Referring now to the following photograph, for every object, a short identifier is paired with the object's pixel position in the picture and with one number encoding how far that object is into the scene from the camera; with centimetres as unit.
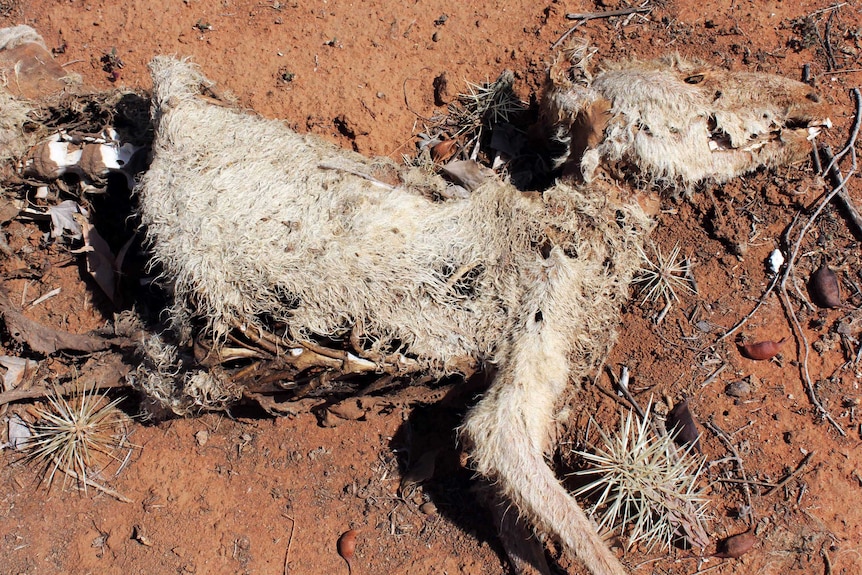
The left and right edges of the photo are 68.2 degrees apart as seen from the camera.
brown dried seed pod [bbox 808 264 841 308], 343
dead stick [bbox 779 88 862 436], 334
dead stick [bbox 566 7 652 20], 418
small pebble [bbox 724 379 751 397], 339
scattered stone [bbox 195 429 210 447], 376
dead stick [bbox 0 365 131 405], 373
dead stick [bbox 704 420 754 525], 324
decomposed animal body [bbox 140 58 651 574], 317
